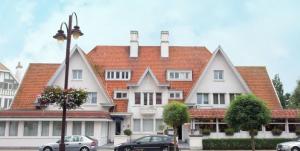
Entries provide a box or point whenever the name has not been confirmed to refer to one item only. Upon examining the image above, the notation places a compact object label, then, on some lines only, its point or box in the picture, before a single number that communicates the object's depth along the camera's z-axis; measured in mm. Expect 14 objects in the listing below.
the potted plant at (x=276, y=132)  28872
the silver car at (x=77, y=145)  22771
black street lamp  12571
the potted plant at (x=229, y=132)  28759
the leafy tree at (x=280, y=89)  53789
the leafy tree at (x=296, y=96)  33565
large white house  29485
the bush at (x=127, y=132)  29462
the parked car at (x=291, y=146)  22408
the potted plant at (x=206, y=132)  28691
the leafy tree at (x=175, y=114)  23043
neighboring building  52551
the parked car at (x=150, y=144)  21342
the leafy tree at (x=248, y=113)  21887
